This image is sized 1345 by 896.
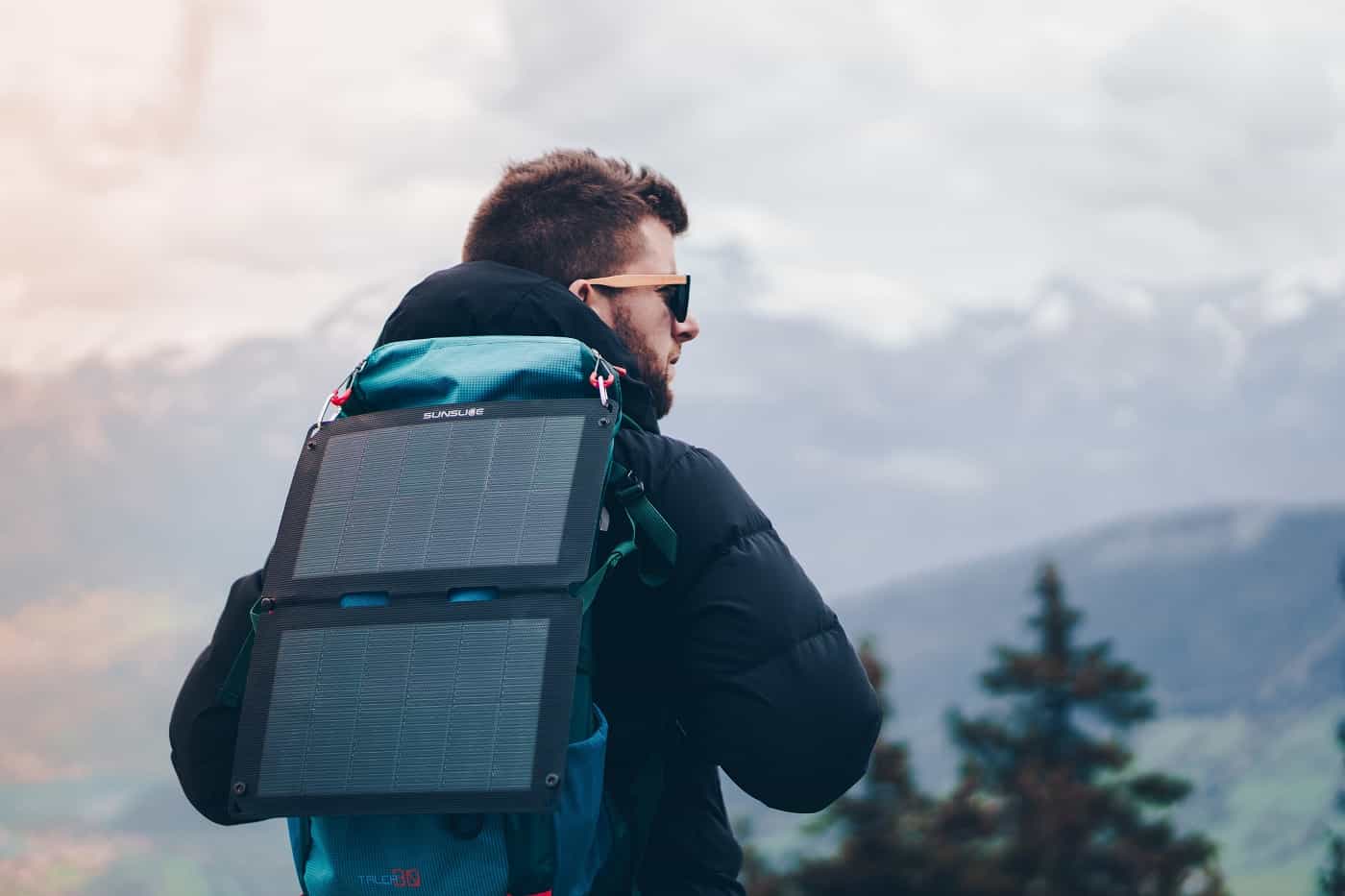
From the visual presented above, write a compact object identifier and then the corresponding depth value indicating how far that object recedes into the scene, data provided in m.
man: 3.00
